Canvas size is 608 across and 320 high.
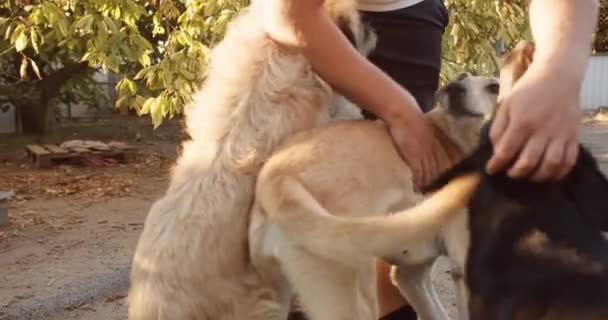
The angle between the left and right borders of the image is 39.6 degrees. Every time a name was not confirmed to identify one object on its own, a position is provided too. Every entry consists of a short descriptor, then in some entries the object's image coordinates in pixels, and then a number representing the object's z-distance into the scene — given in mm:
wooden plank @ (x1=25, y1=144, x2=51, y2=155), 7947
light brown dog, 1815
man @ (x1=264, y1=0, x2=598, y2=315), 1406
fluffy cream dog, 2047
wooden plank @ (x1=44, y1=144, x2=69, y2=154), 7991
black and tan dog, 1264
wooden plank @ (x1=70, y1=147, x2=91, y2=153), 8016
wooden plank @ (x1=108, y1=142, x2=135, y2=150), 8367
